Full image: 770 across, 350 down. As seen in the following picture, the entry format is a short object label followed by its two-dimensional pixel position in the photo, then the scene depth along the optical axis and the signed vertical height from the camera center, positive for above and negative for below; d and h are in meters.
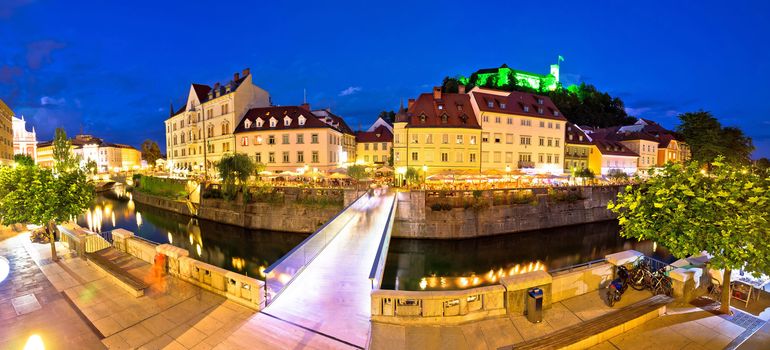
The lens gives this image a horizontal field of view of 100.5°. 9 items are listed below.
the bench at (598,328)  6.87 -3.80
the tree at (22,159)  45.26 +0.49
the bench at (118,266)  9.80 -3.75
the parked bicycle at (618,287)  8.73 -3.42
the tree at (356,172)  35.78 -0.92
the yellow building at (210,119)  48.16 +7.03
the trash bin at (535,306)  7.71 -3.43
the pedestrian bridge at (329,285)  7.88 -3.87
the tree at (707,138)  42.16 +3.73
